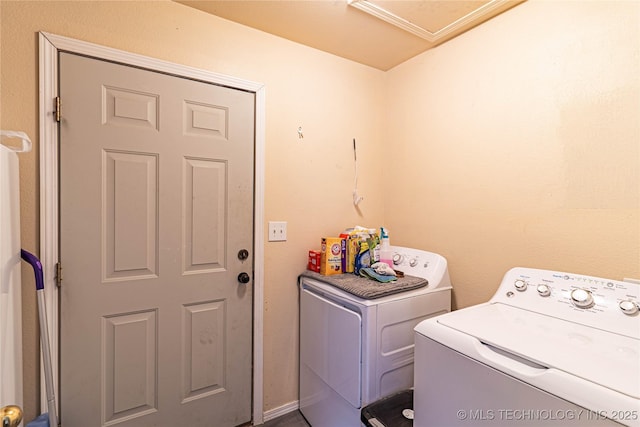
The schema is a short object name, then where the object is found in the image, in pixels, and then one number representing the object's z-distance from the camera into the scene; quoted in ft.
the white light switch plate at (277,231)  5.83
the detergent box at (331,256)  5.71
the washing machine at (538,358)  2.22
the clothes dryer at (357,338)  4.36
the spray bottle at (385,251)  5.90
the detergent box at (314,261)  5.94
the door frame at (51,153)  4.00
